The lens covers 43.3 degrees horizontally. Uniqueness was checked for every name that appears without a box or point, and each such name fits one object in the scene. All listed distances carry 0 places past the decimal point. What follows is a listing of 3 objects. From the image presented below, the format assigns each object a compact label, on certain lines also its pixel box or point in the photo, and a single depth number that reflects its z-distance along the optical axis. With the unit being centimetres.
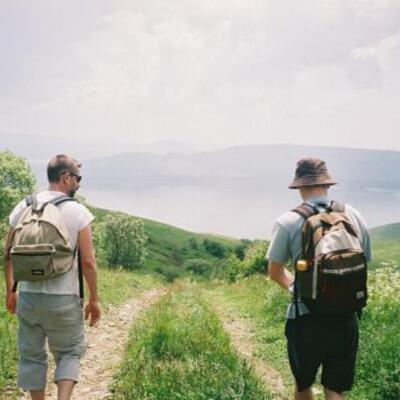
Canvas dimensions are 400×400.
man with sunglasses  538
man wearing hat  479
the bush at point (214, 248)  16288
